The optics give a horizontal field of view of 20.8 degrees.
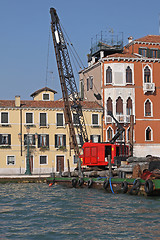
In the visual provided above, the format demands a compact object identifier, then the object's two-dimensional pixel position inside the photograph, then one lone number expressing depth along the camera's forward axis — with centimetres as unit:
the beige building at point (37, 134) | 5631
